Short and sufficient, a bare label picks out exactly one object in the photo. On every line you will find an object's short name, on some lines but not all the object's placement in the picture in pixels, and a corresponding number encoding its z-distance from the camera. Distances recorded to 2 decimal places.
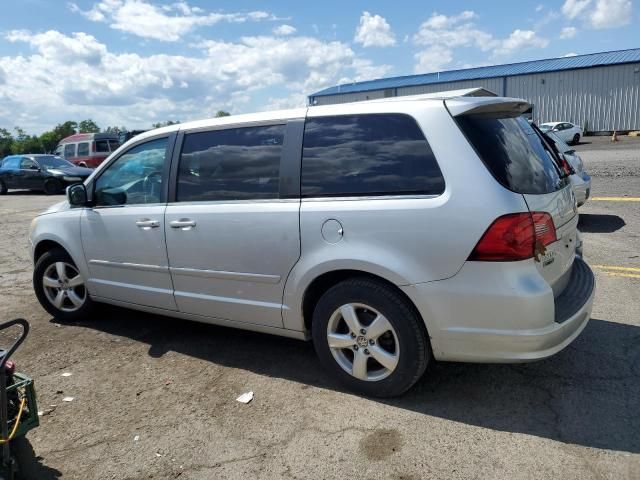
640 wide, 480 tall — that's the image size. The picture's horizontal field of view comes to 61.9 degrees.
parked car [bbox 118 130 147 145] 20.43
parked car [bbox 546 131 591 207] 7.94
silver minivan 2.97
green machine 2.46
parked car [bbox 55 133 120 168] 22.72
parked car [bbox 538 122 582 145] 29.06
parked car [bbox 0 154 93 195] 18.77
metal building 33.81
